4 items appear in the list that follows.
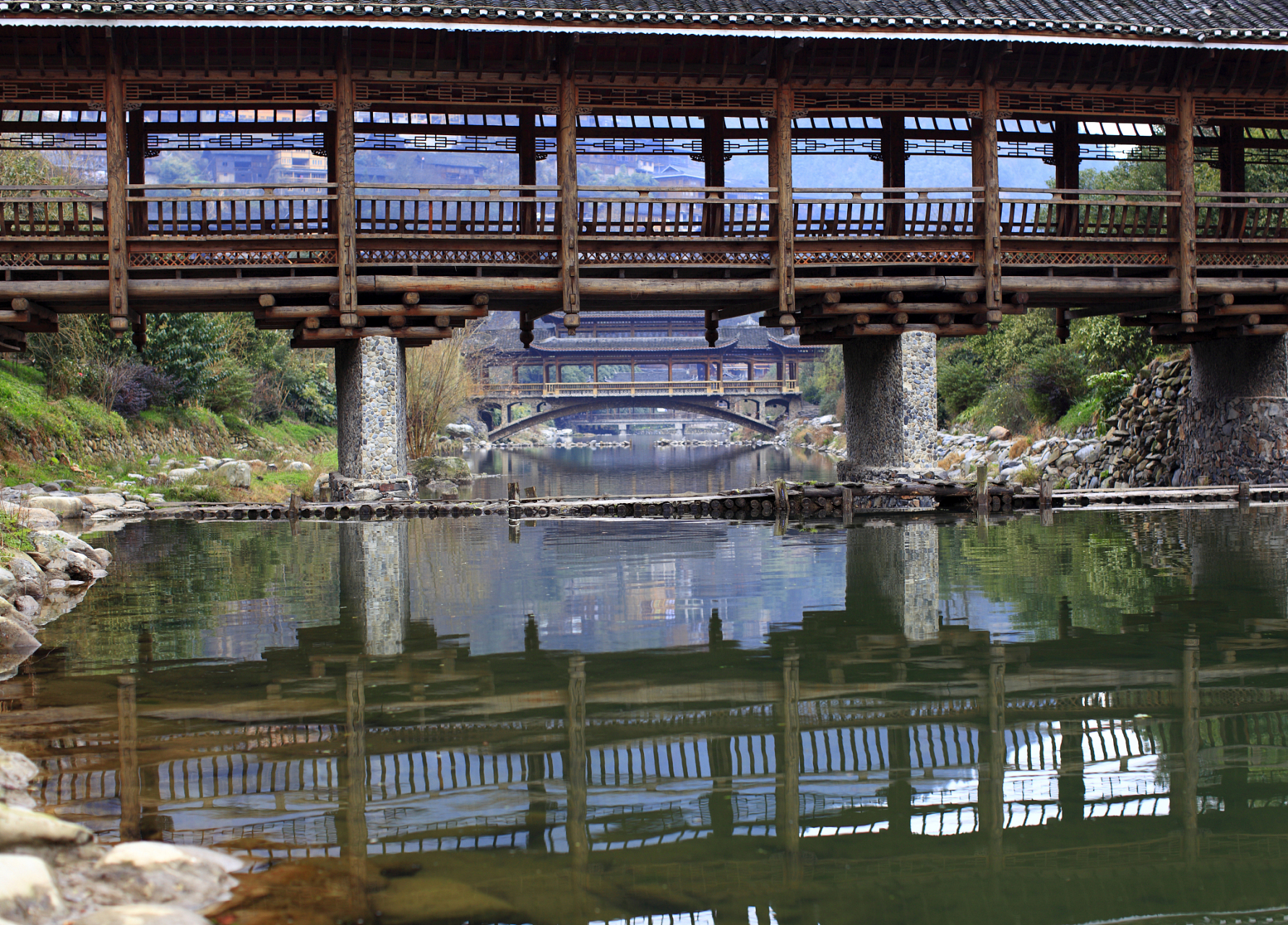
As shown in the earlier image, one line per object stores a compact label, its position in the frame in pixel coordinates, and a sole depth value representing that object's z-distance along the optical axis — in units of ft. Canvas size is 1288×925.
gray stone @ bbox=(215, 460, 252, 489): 74.77
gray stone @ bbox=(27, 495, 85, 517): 58.39
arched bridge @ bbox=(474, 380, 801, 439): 194.18
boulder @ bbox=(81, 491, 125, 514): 61.52
